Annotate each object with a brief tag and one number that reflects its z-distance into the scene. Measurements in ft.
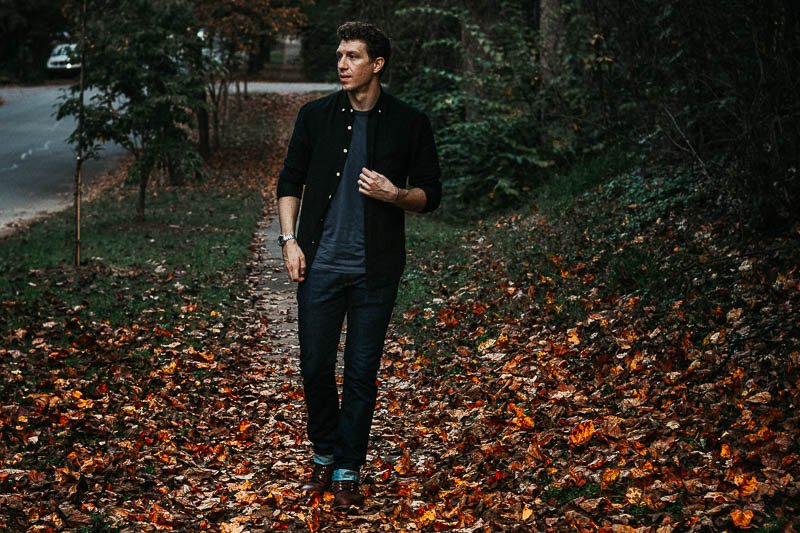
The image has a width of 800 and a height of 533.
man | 16.30
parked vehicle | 155.84
